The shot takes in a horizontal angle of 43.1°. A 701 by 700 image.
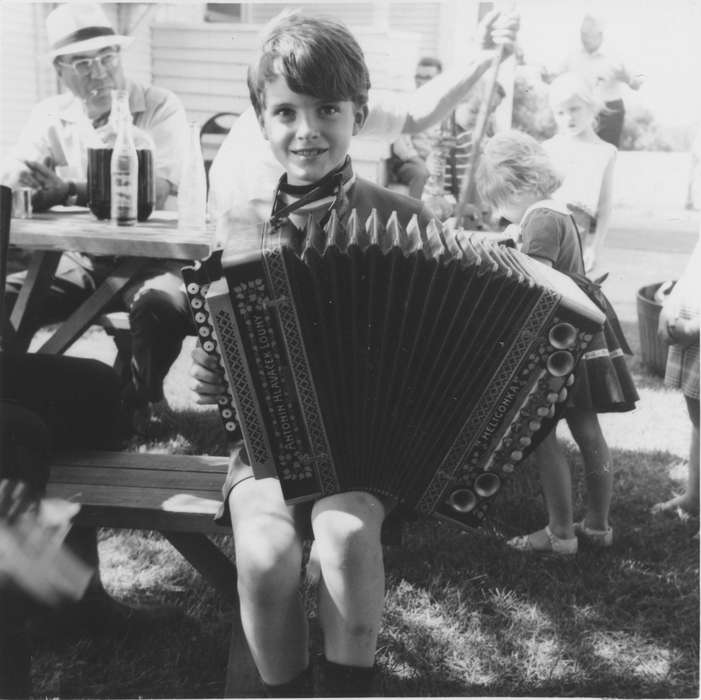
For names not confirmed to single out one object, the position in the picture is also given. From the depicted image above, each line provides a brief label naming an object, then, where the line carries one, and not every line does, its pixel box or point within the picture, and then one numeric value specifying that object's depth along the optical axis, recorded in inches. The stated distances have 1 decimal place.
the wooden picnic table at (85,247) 117.5
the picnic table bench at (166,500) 82.8
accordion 68.7
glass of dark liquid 129.2
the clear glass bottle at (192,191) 131.3
